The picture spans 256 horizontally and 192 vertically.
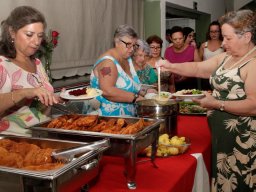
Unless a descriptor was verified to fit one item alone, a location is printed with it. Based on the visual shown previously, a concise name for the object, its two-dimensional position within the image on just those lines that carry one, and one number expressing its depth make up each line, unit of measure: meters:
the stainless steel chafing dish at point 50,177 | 0.78
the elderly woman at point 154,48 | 3.38
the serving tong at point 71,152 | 0.96
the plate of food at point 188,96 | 1.90
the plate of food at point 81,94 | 1.54
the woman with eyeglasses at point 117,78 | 2.01
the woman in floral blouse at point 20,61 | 1.50
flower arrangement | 2.34
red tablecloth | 1.18
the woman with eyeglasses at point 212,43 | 4.01
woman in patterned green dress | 1.61
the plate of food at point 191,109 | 2.45
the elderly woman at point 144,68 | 3.01
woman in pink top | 3.79
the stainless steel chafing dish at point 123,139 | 1.14
